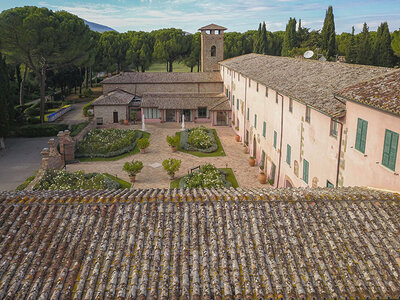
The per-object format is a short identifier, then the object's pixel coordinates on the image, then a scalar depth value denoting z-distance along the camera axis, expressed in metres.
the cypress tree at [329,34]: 71.56
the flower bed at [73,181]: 23.41
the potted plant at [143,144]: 33.50
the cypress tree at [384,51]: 62.81
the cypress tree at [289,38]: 82.06
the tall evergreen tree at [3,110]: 33.91
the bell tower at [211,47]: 55.56
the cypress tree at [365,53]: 62.72
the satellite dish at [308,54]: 30.02
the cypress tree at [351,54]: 67.56
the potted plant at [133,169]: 26.38
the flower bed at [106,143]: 32.94
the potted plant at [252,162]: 30.20
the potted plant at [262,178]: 26.32
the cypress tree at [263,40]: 81.88
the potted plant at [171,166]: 27.11
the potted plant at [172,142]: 34.19
